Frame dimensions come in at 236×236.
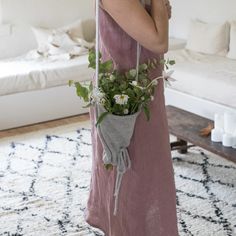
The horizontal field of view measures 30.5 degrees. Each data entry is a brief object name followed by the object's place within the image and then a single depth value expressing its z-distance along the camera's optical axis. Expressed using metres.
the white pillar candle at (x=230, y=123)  2.57
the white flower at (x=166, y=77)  1.50
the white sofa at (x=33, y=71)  3.72
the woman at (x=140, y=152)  1.33
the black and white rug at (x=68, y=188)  2.27
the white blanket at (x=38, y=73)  3.70
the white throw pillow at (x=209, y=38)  4.16
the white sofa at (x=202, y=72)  3.35
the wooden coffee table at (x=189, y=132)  2.44
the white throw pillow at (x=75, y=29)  4.56
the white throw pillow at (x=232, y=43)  4.00
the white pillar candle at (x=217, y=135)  2.54
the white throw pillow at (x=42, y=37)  4.43
